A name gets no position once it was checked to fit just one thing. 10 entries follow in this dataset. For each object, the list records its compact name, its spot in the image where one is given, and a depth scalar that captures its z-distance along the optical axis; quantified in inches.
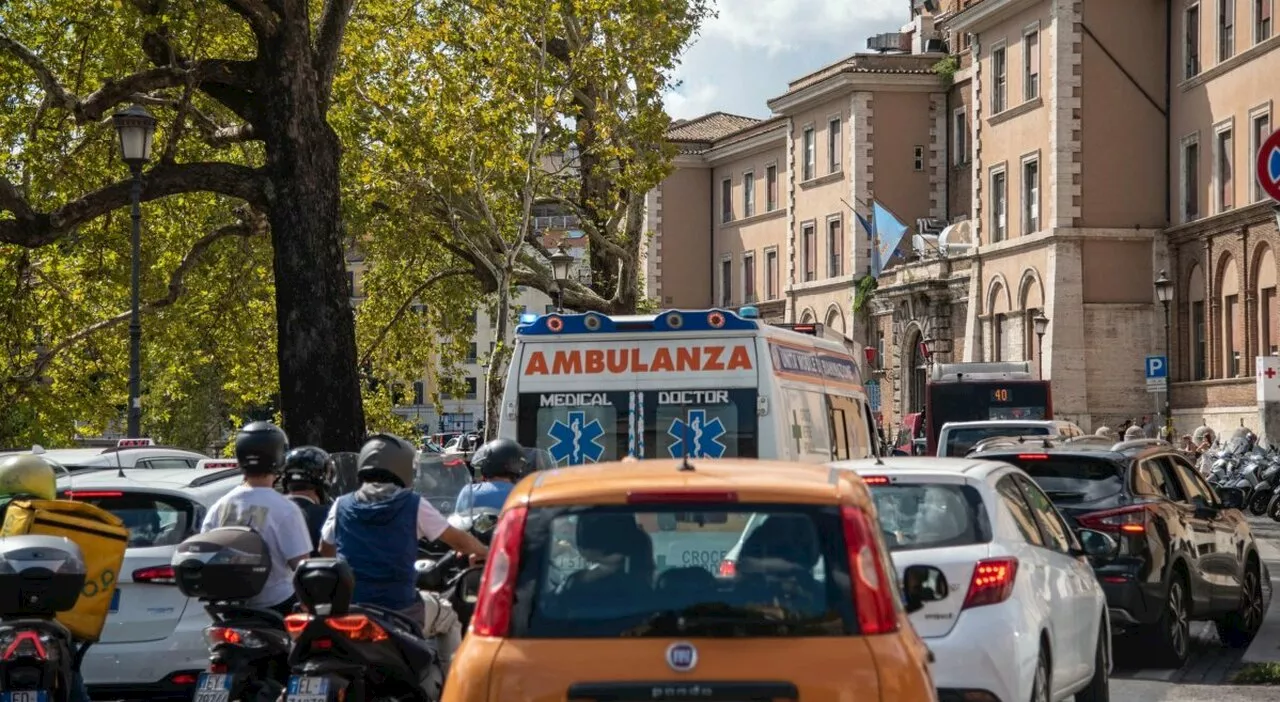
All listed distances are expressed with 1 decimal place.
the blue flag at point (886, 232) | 2684.5
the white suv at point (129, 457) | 843.4
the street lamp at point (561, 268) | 1460.4
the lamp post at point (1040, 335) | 2321.6
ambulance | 651.5
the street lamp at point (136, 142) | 974.4
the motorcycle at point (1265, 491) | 1521.5
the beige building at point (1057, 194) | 2084.2
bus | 1647.4
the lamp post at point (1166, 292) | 1828.5
